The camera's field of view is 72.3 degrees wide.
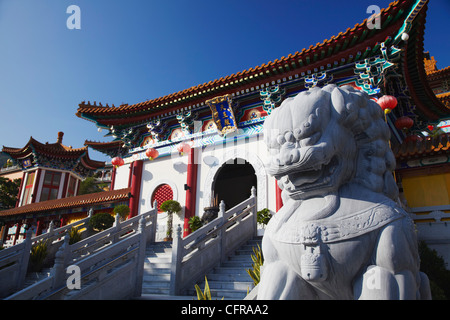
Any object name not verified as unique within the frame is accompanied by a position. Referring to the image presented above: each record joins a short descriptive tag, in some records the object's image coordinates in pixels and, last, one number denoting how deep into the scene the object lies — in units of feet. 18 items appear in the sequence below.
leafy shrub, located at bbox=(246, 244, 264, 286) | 14.56
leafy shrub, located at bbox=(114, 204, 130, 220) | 35.22
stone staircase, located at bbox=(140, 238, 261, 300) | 16.15
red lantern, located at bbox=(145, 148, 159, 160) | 34.12
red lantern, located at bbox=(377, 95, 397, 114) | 22.25
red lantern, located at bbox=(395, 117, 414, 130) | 27.71
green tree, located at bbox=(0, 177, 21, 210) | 74.74
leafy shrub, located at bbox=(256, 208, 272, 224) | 25.36
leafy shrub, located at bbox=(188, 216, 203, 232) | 27.55
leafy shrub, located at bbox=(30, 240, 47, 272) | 24.27
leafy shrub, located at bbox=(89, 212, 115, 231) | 31.76
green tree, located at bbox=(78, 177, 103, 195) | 101.02
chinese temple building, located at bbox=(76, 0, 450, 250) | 22.75
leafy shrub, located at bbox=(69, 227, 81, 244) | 28.60
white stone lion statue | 5.90
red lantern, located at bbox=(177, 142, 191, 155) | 32.33
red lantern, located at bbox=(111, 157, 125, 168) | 35.95
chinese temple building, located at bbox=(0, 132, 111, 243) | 69.05
